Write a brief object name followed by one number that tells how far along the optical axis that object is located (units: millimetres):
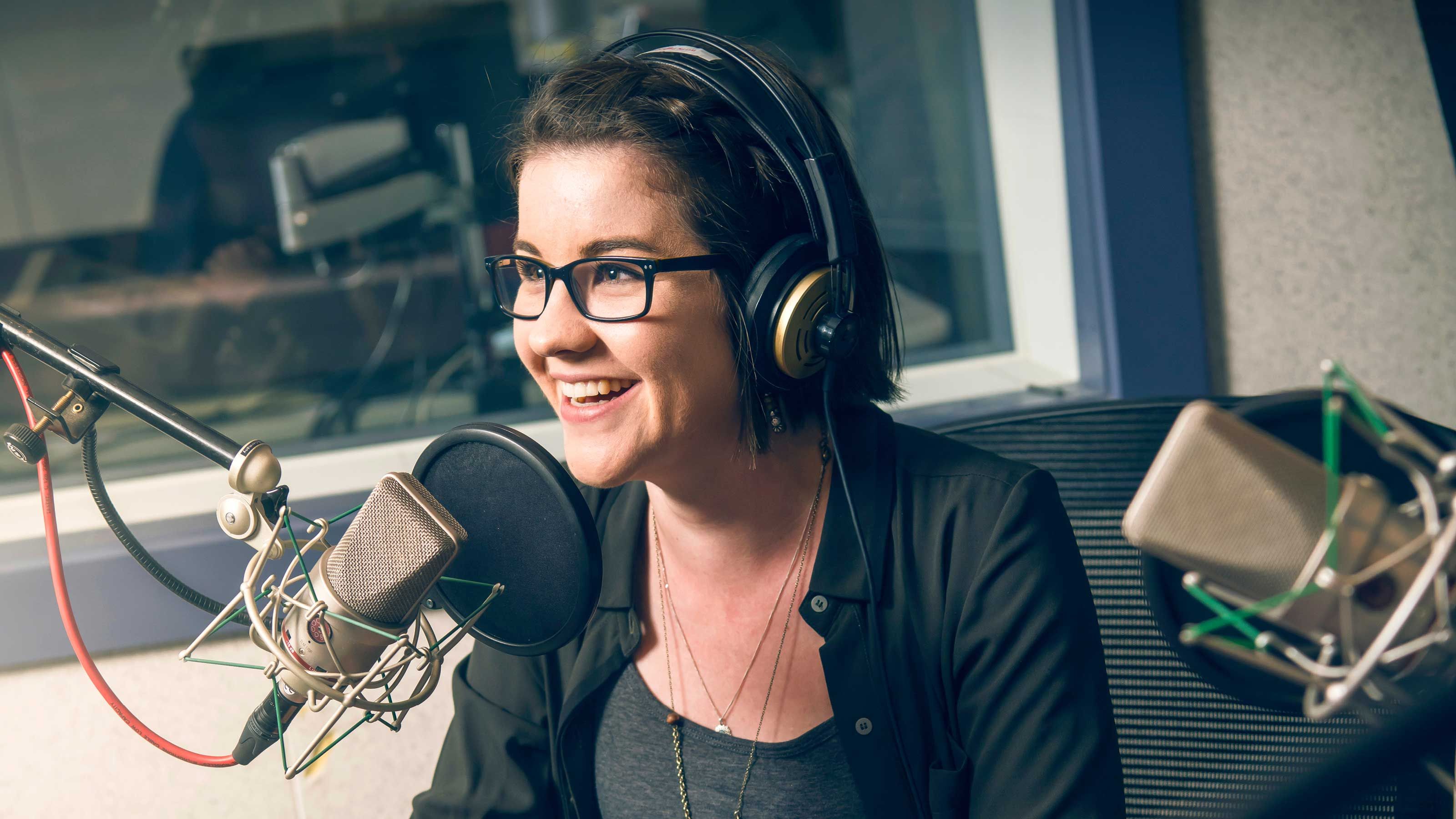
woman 842
